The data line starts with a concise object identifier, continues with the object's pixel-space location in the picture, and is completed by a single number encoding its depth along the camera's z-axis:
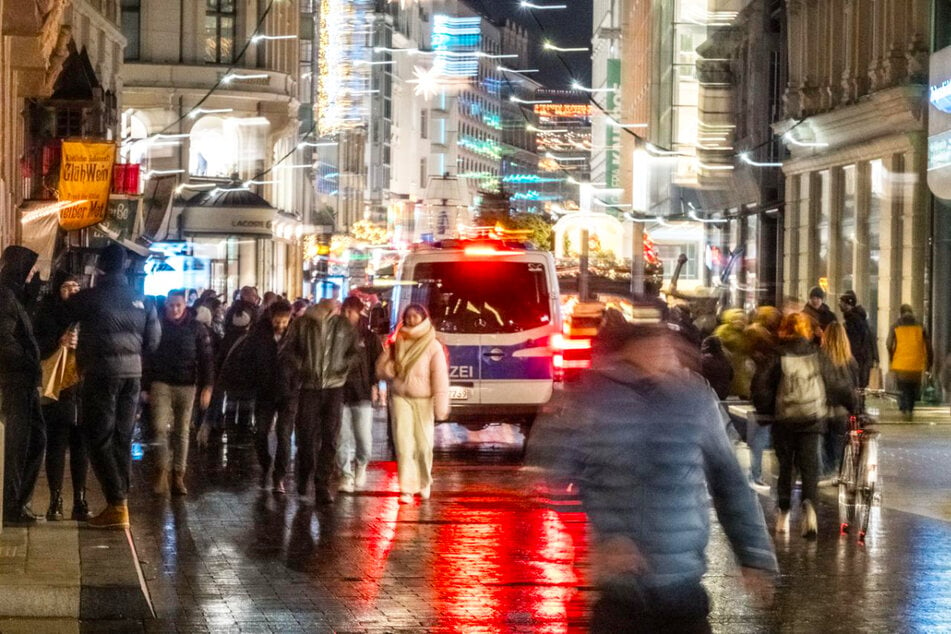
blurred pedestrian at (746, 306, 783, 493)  15.91
